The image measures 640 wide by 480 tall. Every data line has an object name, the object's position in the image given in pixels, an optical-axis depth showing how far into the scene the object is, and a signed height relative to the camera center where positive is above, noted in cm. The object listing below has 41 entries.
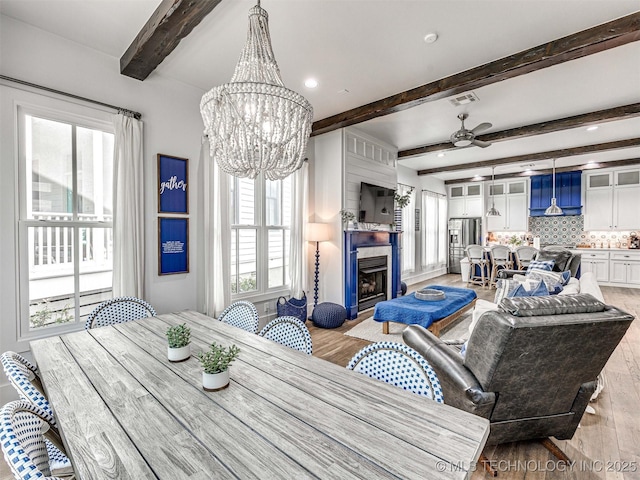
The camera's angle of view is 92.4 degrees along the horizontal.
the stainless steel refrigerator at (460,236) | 917 -2
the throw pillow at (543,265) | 438 -44
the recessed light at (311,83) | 333 +170
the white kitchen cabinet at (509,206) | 862 +84
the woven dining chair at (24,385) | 124 -61
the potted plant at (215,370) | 129 -56
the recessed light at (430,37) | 253 +166
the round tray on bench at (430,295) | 411 -80
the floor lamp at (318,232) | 457 +6
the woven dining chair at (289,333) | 189 -63
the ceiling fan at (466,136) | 392 +131
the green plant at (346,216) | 470 +31
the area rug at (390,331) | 398 -131
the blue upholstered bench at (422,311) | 359 -93
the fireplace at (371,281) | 512 -80
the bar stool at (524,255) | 711 -47
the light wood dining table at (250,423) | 89 -66
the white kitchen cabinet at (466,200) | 930 +110
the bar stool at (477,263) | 776 -70
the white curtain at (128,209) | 281 +26
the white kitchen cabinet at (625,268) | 705 -77
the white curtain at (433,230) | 853 +17
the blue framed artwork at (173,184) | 314 +55
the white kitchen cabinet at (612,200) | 721 +85
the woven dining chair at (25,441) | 76 -59
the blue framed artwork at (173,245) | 314 -9
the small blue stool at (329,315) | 434 -113
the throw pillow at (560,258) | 493 -38
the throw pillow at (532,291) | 266 -49
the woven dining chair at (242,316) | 233 -63
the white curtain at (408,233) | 761 +7
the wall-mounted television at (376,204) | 502 +55
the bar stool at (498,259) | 733 -58
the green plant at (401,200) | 591 +69
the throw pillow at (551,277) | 340 -50
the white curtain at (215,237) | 343 -1
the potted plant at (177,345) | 158 -56
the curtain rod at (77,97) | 232 +119
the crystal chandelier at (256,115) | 148 +61
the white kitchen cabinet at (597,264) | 741 -72
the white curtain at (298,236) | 451 +0
